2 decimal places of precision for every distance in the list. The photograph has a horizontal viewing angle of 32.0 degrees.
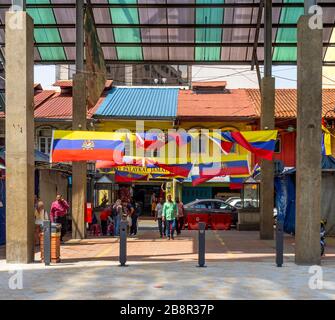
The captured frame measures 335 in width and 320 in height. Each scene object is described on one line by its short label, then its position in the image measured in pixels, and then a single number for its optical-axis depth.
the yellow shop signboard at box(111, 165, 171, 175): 32.11
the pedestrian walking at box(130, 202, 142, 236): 24.66
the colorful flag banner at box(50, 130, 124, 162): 18.73
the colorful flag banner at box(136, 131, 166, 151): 19.12
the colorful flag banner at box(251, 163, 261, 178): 27.28
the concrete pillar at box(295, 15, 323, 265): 13.95
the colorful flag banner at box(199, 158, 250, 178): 20.42
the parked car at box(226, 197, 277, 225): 29.22
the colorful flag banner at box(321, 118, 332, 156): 23.02
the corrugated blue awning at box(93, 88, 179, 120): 39.72
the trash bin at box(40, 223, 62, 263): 14.21
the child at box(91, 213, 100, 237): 25.12
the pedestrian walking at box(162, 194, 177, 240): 22.05
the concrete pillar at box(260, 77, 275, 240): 22.12
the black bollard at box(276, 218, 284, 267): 13.66
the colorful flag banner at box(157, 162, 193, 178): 20.19
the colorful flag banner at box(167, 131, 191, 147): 19.22
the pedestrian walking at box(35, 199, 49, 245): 17.94
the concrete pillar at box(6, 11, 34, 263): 13.88
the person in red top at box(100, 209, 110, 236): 25.16
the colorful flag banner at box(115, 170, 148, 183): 31.63
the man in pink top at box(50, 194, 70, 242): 19.78
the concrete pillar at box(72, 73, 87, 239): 22.05
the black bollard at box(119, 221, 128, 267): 13.54
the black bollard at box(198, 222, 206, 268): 13.55
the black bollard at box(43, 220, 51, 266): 13.73
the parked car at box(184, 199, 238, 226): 30.59
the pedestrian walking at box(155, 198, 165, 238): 23.53
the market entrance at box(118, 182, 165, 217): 43.47
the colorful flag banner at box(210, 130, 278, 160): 18.38
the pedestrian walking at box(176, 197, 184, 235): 25.02
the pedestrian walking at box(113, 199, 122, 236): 23.88
